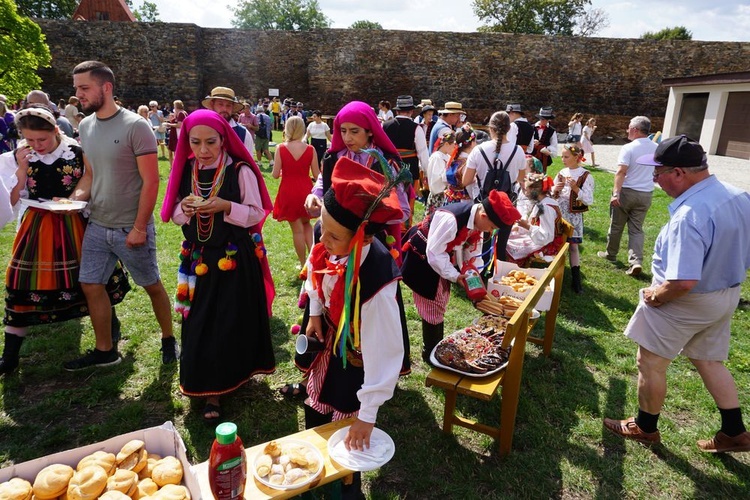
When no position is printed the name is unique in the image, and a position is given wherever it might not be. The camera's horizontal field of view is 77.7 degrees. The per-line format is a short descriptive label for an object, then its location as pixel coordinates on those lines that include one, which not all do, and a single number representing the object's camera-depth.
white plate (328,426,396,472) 1.93
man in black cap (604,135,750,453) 2.76
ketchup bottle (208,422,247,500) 1.62
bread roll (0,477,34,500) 1.59
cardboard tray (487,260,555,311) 3.95
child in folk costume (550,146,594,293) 6.09
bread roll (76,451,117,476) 1.77
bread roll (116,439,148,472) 1.82
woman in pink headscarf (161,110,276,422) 3.16
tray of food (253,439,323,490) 1.85
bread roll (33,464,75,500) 1.65
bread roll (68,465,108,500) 1.63
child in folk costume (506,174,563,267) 5.20
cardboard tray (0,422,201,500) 1.73
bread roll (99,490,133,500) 1.60
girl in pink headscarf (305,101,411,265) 3.65
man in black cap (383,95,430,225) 6.88
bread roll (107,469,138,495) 1.69
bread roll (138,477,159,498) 1.73
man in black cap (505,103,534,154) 8.48
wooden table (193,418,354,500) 1.80
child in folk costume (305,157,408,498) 1.85
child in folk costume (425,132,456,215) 6.37
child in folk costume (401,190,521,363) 3.21
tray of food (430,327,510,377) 3.03
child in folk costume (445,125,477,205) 5.88
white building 18.84
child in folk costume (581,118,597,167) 14.88
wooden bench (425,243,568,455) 2.83
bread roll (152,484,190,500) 1.66
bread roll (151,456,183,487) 1.77
